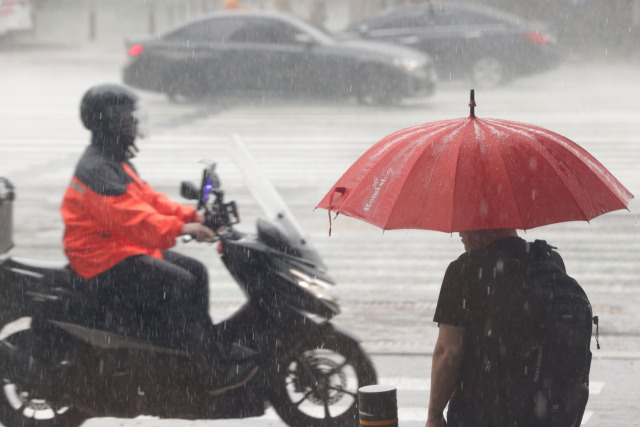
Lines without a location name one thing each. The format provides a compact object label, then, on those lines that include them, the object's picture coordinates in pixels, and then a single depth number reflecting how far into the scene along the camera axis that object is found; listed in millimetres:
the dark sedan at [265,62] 40469
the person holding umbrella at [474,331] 6066
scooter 9992
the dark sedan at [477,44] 47312
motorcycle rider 9758
